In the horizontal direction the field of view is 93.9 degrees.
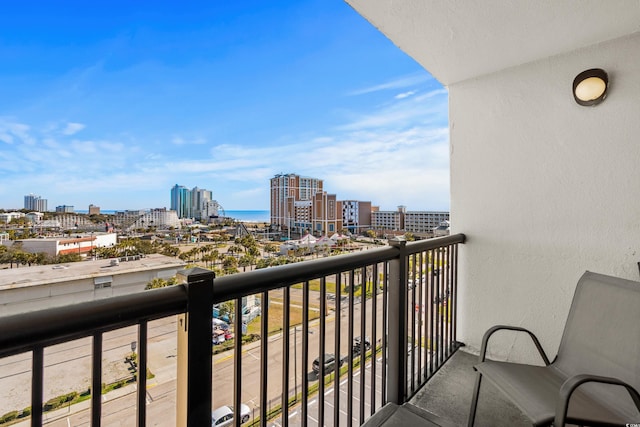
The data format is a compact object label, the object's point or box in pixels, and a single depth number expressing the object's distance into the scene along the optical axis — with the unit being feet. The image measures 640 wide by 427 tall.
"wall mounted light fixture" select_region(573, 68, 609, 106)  6.98
